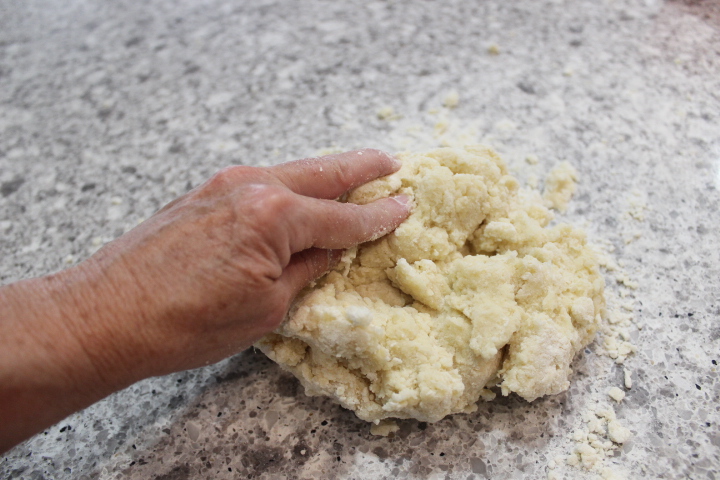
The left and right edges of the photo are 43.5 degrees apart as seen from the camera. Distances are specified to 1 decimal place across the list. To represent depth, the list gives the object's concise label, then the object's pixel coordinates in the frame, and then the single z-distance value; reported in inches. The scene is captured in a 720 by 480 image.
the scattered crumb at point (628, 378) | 16.9
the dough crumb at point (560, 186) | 19.8
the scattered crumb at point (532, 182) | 20.1
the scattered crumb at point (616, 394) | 16.7
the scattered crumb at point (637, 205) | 19.4
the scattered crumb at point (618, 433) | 16.2
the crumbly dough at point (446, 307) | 15.7
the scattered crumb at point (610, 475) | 15.8
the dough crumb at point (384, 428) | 16.6
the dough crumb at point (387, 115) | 22.2
